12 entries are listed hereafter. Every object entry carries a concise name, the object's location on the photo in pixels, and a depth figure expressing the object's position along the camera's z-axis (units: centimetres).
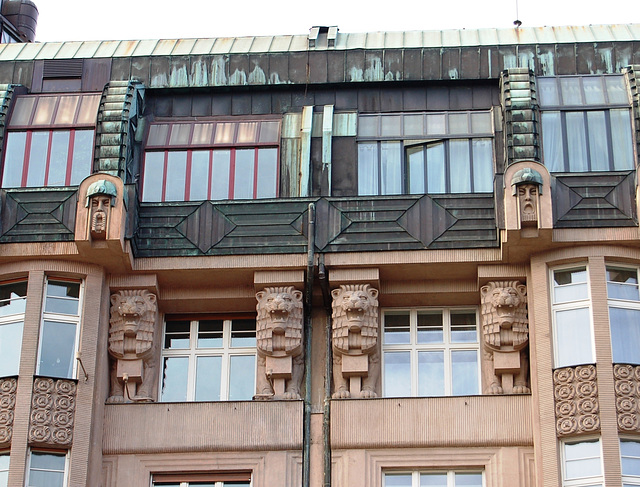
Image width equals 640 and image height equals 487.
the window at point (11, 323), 2853
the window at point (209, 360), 2970
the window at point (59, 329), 2853
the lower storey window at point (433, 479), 2800
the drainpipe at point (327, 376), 2809
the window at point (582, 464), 2684
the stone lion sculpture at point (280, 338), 2919
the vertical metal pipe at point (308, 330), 2834
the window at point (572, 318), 2797
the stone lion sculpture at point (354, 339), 2914
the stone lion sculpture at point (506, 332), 2889
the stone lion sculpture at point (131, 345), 2930
